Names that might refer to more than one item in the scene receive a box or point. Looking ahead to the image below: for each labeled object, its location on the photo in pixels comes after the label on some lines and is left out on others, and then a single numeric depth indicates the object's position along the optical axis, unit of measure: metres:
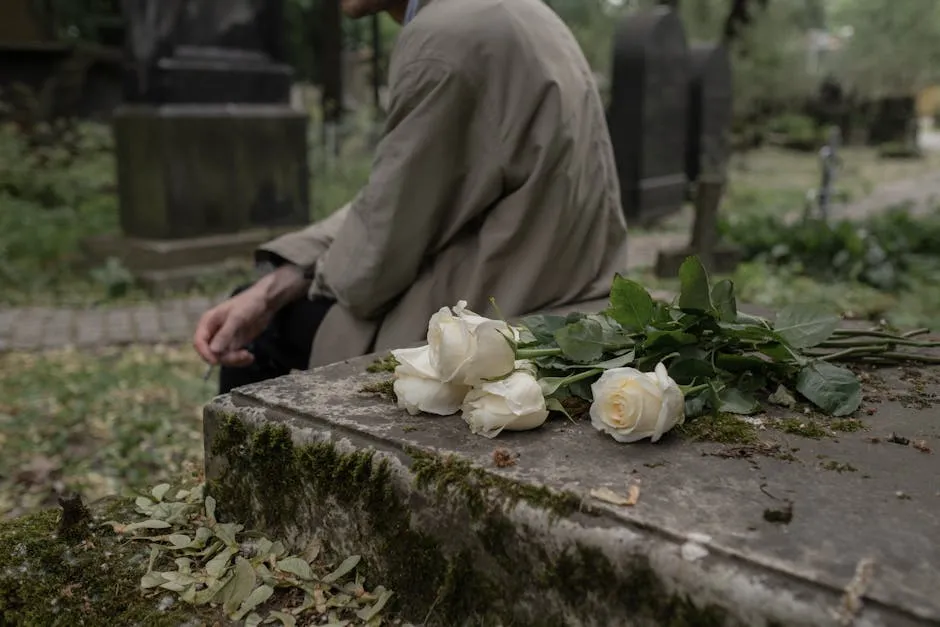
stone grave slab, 0.98
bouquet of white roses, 1.30
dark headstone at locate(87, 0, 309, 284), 6.43
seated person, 1.99
